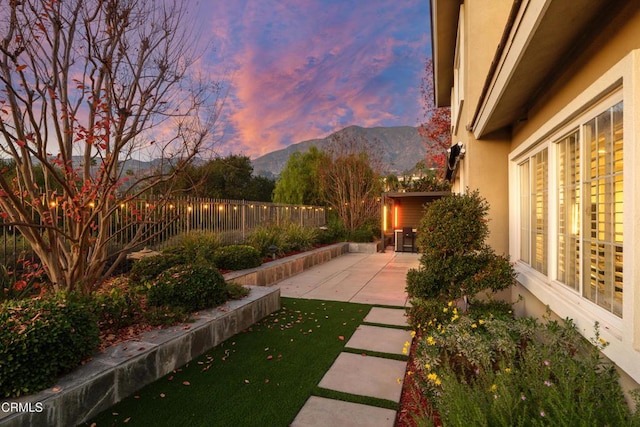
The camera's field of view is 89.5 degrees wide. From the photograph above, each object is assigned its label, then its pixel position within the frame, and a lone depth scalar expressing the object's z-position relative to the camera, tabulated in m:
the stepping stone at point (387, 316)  4.84
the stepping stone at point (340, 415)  2.51
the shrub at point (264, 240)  8.80
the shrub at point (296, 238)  10.16
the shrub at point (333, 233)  13.23
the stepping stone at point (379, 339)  3.91
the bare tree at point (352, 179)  16.62
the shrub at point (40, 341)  2.22
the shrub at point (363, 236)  14.64
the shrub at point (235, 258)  6.85
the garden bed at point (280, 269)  6.53
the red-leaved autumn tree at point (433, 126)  13.62
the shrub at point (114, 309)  3.41
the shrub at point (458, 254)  3.94
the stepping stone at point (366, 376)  2.96
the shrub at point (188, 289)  4.02
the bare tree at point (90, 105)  3.60
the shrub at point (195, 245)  6.69
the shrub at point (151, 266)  5.48
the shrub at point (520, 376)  1.57
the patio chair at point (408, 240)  13.67
